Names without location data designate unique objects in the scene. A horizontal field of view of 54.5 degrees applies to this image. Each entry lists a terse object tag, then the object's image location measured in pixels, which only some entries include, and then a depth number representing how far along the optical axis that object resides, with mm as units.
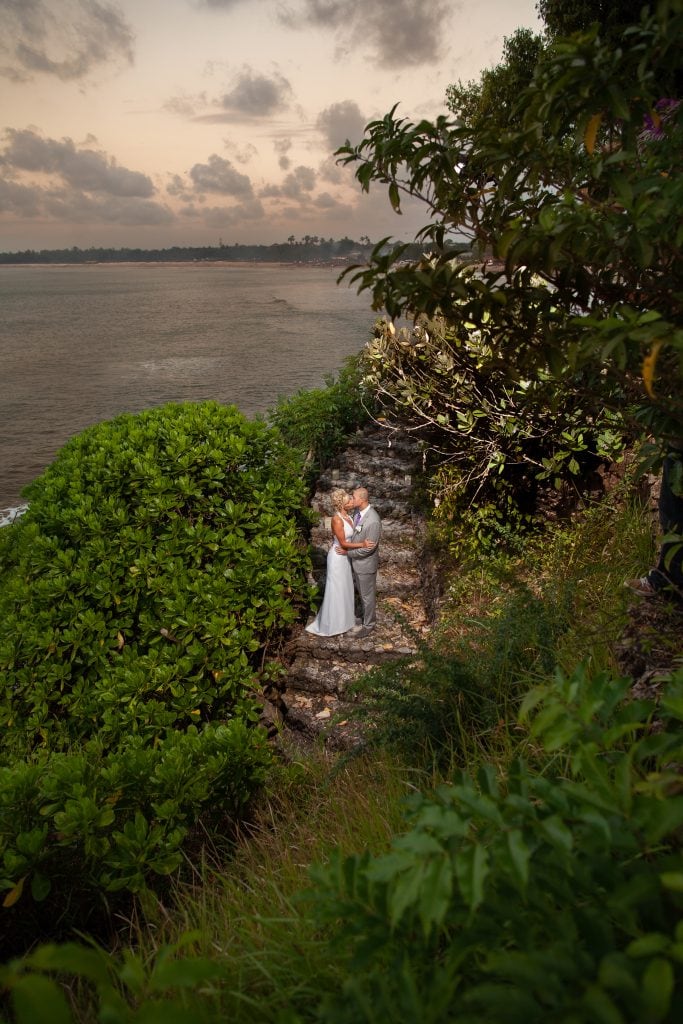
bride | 6891
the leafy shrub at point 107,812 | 3355
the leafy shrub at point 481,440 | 7133
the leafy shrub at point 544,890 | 1071
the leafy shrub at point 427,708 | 3865
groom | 6875
